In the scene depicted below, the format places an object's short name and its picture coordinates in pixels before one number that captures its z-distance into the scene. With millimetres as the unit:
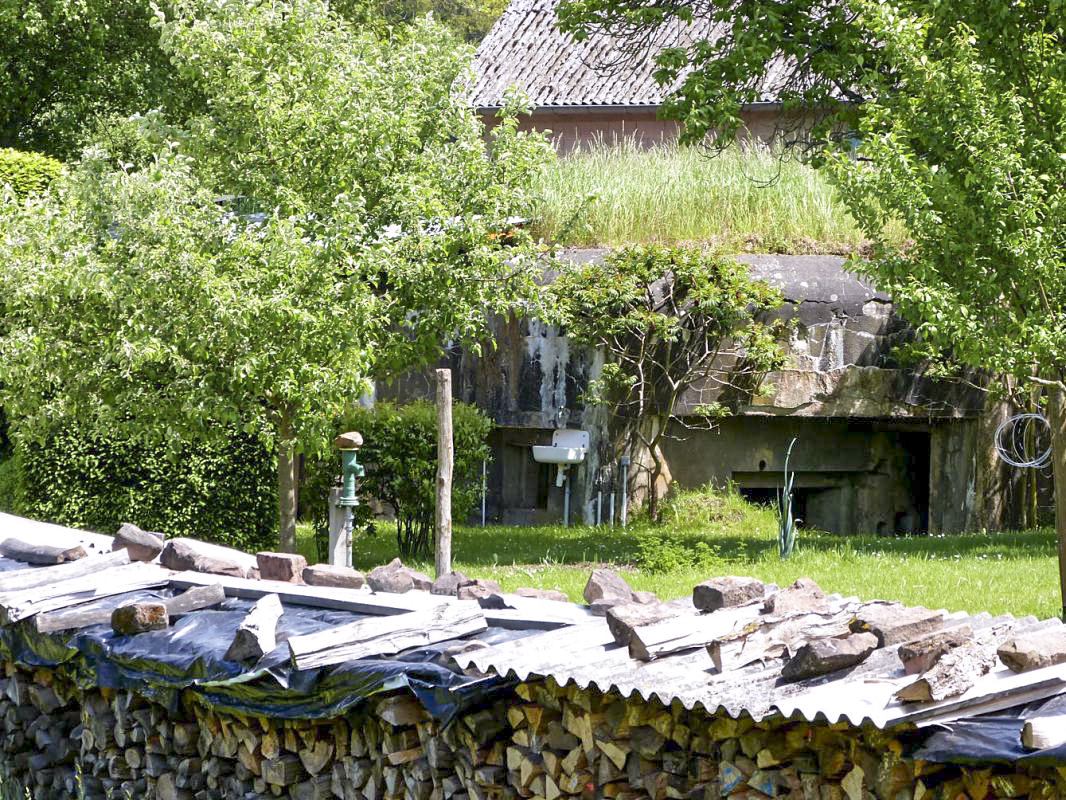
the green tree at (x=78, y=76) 44406
